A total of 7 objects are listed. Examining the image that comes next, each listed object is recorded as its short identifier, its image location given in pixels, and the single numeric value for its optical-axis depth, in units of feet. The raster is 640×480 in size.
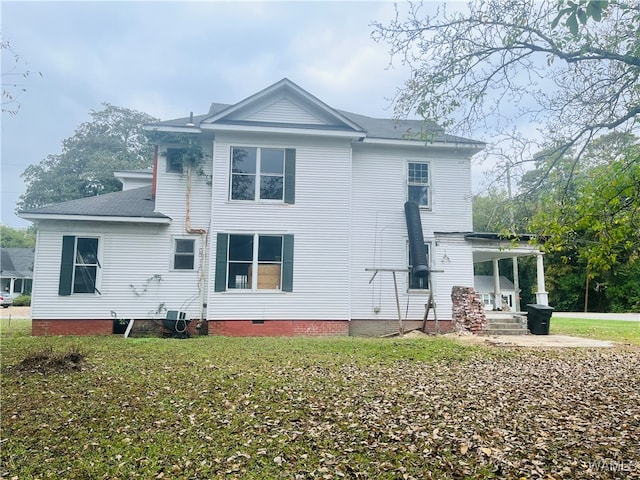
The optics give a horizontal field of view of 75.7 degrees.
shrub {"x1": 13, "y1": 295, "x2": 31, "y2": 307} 113.50
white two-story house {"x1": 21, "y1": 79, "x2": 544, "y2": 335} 40.98
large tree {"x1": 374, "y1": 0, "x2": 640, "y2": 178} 17.58
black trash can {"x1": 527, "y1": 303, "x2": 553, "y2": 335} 43.06
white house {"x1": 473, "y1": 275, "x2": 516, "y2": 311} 93.48
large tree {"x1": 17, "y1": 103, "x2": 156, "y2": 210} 112.37
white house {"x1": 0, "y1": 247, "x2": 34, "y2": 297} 144.87
